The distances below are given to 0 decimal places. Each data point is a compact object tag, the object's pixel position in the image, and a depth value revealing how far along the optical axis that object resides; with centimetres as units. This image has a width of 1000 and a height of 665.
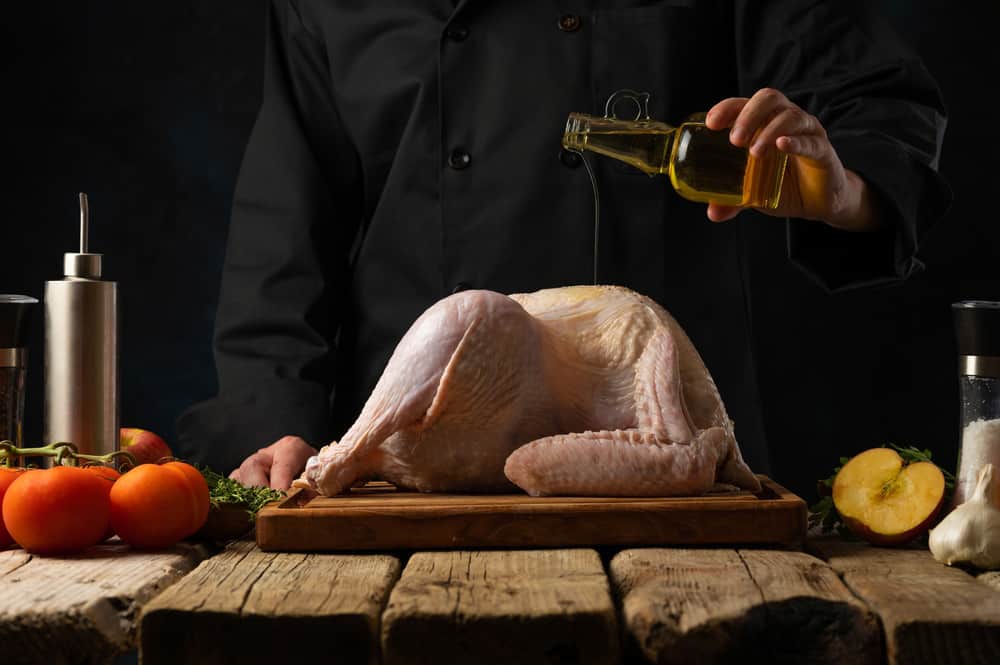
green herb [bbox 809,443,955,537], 194
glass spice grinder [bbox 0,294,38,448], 211
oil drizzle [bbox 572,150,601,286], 240
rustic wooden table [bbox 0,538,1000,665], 138
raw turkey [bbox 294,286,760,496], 188
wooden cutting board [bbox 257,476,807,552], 177
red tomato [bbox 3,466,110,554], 174
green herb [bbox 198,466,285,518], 196
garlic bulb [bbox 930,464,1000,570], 166
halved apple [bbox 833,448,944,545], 183
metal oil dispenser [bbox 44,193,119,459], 209
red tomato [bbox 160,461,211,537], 185
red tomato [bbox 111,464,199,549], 178
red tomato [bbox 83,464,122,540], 187
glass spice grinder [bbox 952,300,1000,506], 185
